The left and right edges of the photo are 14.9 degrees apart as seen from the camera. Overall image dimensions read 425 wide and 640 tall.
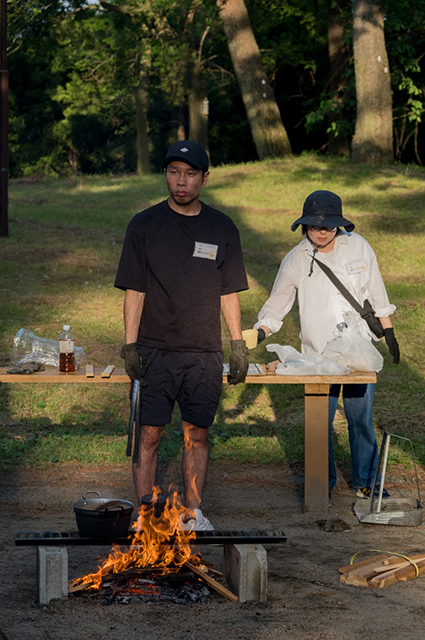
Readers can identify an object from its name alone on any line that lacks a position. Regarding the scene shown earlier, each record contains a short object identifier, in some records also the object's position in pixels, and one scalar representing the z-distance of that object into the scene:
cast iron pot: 8.02
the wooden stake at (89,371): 10.75
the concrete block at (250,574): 7.98
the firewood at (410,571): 8.63
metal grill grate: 8.04
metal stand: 10.40
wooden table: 11.06
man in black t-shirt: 9.17
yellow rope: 8.80
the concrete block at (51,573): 7.82
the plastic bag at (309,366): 10.79
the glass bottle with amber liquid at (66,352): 10.81
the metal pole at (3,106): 26.58
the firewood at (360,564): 8.79
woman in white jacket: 10.82
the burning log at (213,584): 8.07
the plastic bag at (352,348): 10.83
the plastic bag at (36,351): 11.57
